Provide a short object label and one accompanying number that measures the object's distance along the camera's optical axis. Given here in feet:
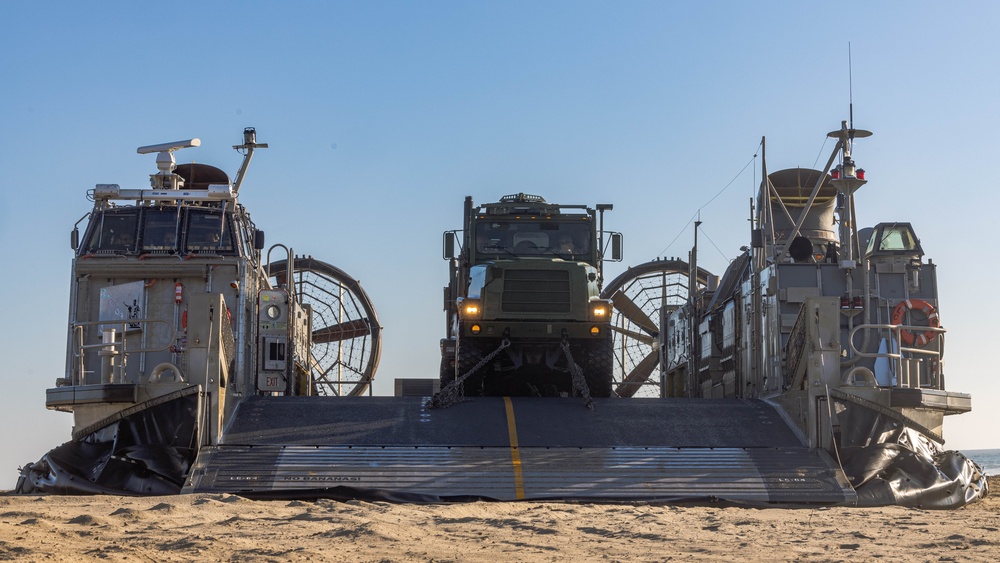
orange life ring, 62.85
